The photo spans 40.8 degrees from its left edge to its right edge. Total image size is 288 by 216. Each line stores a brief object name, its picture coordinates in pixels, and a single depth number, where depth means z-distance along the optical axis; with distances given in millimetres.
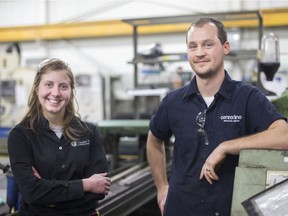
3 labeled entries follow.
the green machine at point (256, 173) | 1105
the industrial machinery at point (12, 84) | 4348
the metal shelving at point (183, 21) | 3410
